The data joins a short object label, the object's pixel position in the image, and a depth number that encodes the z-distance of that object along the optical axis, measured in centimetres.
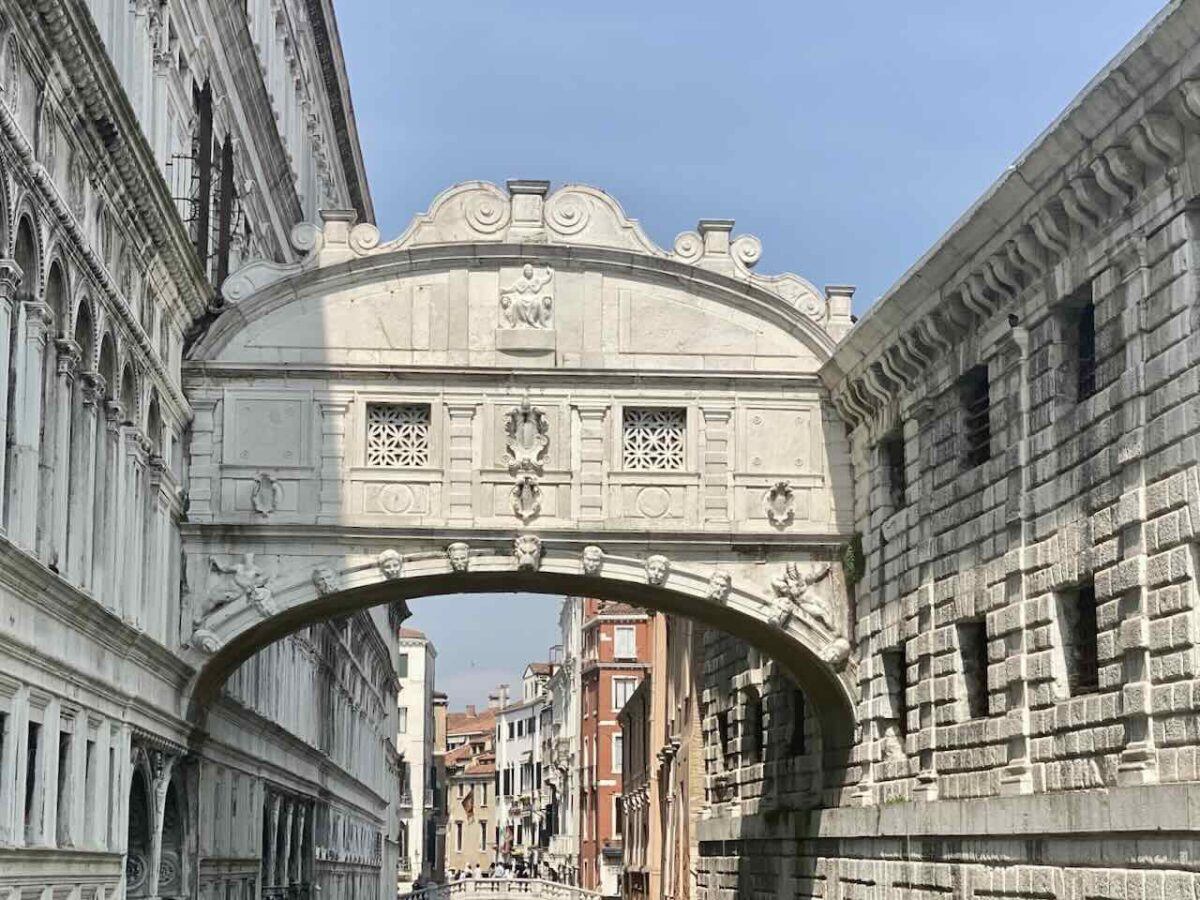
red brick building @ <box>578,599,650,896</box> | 10175
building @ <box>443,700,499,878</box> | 15600
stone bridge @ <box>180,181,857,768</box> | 2777
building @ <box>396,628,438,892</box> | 11969
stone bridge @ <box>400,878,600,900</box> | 9038
